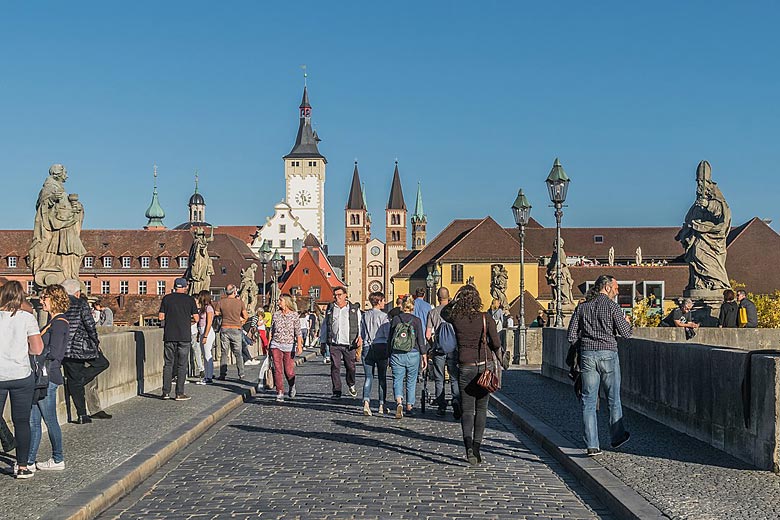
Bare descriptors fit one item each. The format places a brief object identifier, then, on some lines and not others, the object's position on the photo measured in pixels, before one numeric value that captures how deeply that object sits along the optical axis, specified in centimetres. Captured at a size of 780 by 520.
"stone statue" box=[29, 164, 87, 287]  1772
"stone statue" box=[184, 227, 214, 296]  3008
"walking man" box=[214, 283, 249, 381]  2159
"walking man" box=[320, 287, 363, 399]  1815
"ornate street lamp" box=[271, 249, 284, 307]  4582
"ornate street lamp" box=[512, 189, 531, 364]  3247
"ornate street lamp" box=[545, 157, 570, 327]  2553
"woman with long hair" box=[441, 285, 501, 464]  1082
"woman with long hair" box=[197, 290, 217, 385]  2137
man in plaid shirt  1055
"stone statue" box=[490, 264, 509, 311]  4086
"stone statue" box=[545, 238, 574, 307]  3095
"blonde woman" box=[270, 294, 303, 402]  1827
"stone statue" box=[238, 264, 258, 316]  4312
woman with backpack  1502
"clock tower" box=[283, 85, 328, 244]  17175
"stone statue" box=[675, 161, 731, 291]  2284
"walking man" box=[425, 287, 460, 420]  1535
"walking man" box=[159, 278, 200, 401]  1689
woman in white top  895
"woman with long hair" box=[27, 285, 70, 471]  952
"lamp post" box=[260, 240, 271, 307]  4551
